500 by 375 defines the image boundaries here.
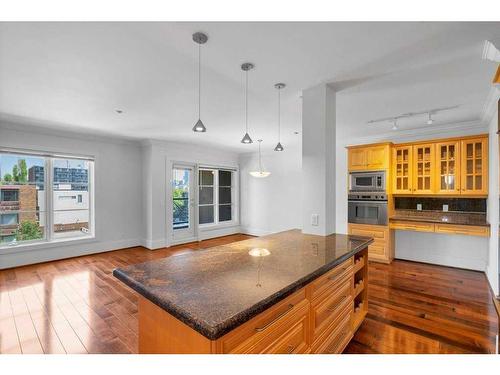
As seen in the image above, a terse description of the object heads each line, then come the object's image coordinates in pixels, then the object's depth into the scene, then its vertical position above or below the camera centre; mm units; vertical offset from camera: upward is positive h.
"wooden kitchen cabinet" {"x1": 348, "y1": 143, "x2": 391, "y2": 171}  4594 +583
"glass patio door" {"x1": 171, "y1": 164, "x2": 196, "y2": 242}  6270 -423
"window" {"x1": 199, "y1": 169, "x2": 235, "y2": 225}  6985 -270
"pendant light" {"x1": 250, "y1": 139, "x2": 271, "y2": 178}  4714 +247
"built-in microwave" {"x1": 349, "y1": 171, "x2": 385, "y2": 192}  4625 +117
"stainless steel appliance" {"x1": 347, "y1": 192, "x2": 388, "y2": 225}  4582 -407
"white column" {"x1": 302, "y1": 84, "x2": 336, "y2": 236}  2678 +316
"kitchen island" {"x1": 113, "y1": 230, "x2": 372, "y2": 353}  1061 -543
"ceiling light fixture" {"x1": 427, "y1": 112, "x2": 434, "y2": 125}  3630 +1006
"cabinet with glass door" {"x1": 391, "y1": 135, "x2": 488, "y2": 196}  3946 +347
